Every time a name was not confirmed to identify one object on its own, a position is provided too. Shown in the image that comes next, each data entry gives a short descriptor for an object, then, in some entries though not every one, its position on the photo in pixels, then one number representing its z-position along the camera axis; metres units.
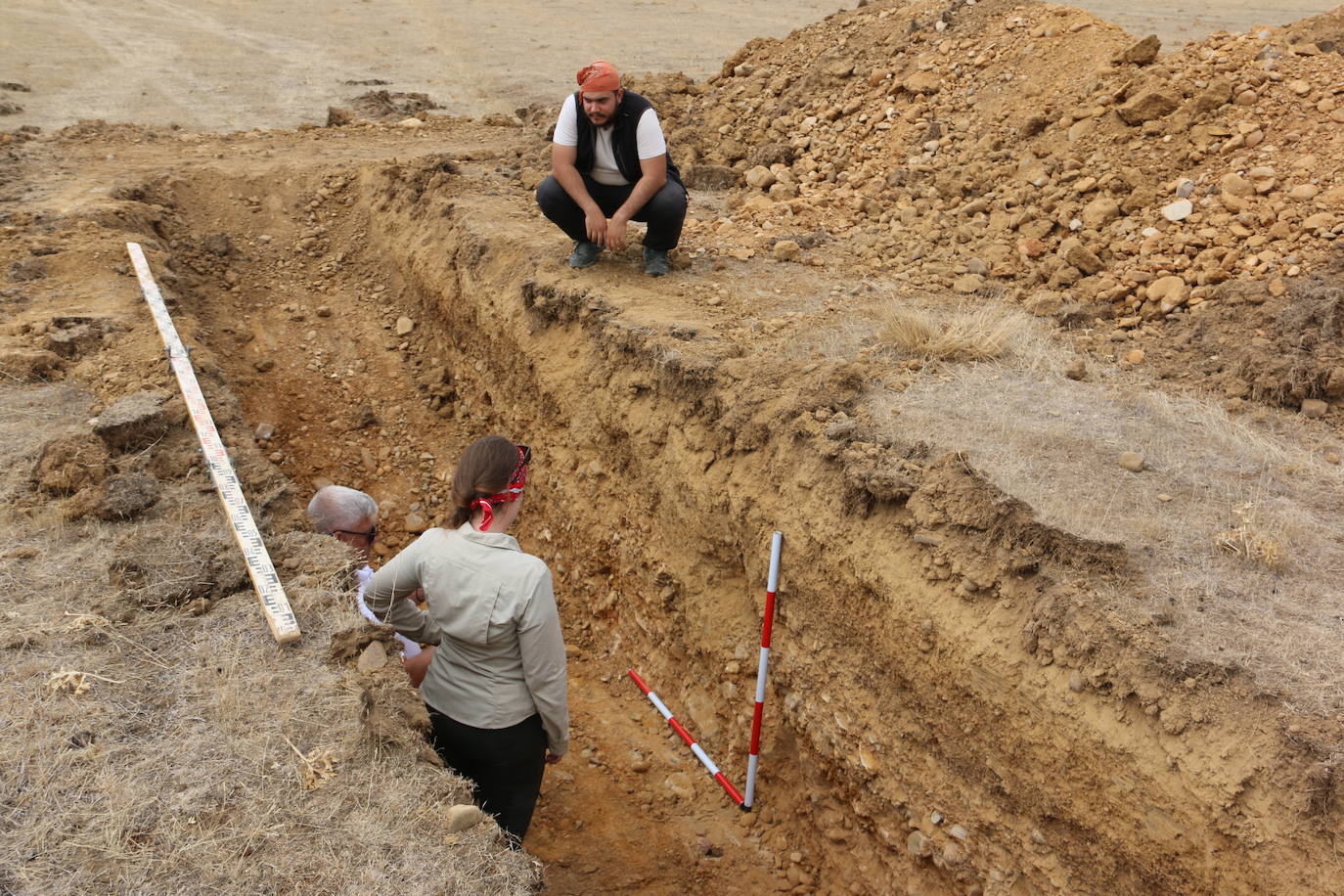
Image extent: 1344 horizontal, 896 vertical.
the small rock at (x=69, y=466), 3.89
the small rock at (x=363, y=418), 6.65
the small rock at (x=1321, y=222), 4.98
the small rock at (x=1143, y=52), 6.35
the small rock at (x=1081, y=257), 5.50
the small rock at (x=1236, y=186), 5.41
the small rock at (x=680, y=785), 4.48
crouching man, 5.23
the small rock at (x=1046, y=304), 5.36
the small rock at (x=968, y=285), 5.65
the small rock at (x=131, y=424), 4.29
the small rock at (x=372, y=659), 3.08
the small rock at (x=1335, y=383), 4.16
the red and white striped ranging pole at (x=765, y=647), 4.02
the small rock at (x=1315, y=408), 4.20
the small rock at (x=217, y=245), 7.73
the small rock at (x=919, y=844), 3.55
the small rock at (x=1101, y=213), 5.72
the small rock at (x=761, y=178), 7.52
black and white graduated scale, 3.22
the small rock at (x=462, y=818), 2.58
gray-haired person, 3.76
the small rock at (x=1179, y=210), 5.48
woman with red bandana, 2.77
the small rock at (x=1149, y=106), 6.03
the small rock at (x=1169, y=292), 5.07
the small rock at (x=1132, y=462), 3.77
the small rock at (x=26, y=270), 6.12
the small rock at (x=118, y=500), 3.73
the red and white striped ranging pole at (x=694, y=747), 4.39
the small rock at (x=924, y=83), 7.56
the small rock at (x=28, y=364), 4.89
